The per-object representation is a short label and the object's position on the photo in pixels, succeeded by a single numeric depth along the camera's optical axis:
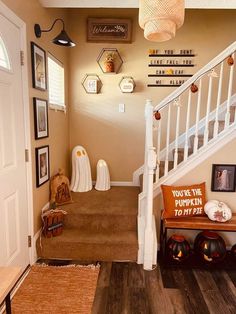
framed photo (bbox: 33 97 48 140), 2.28
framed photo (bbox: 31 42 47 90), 2.22
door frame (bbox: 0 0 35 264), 1.90
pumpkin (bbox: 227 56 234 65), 2.32
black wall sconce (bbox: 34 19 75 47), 2.28
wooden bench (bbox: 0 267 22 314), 1.11
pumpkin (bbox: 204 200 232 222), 2.32
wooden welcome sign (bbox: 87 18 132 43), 3.32
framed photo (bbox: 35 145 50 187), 2.38
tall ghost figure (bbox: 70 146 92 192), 3.28
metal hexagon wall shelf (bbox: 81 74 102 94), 3.45
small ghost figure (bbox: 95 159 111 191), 3.40
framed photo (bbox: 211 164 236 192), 2.51
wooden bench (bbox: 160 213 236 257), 2.27
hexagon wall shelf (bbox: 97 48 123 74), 3.37
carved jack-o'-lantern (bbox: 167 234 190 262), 2.34
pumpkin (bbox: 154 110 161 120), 2.47
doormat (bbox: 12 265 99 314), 1.81
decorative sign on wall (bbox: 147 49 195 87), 3.39
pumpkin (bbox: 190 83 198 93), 2.41
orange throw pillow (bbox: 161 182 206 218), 2.37
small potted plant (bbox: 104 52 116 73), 3.36
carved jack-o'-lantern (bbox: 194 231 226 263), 2.31
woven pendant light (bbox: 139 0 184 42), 1.15
